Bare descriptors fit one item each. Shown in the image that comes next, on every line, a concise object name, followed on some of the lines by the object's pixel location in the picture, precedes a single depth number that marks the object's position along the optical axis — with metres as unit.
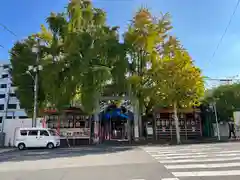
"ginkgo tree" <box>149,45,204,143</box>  16.44
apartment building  46.85
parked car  15.69
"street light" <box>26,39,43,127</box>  17.26
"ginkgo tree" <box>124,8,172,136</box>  17.36
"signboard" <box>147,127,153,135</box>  20.27
